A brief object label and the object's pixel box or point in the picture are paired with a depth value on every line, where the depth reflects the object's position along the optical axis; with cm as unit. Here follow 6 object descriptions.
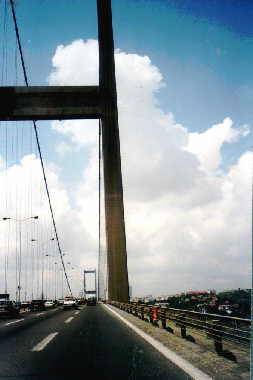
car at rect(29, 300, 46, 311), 3747
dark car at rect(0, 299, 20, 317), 2497
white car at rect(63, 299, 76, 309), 3705
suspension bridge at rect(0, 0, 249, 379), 542
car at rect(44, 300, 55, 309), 5115
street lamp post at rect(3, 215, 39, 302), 3916
